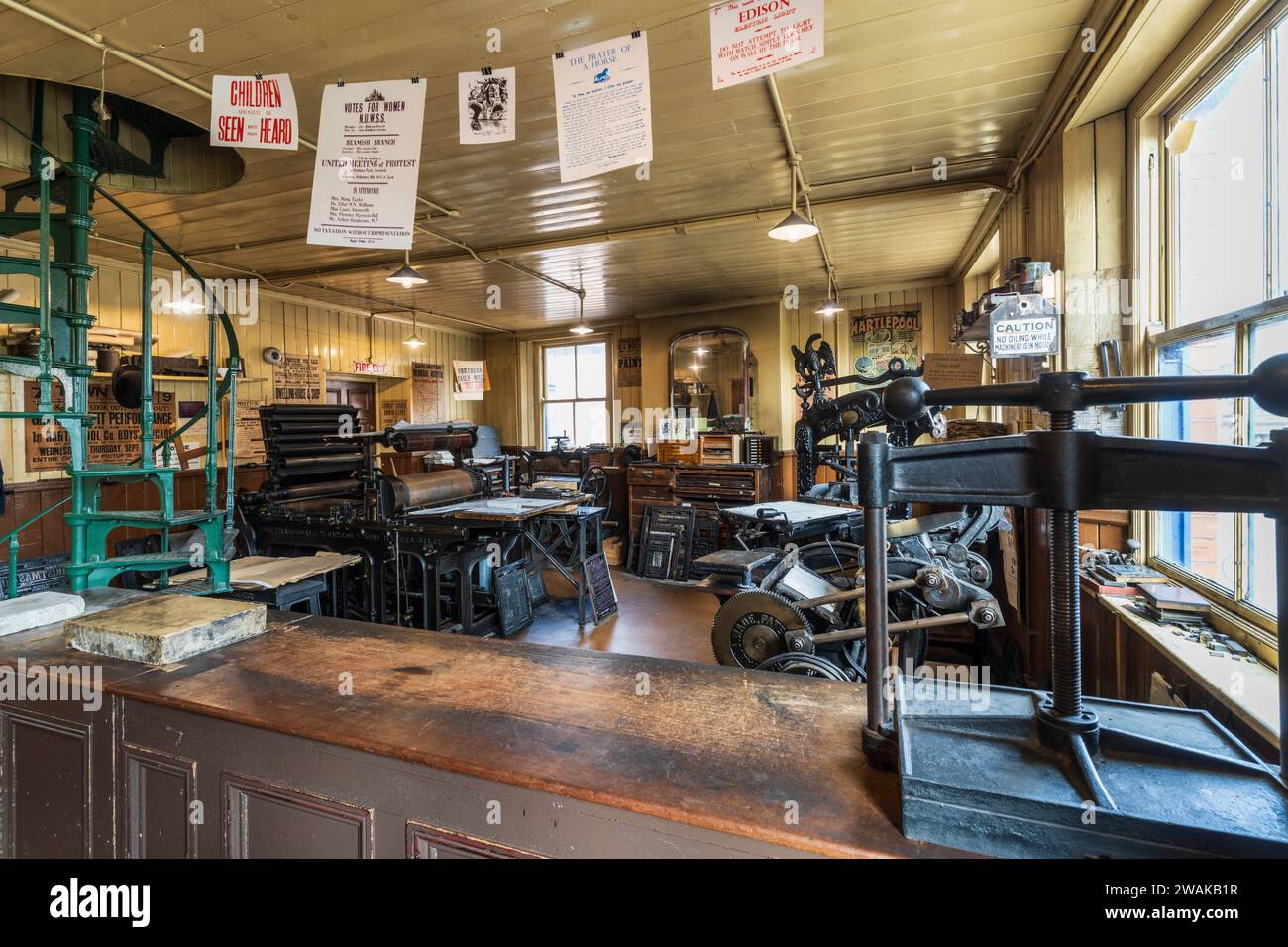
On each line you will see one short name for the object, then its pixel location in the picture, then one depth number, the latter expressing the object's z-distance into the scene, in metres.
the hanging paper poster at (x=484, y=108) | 2.33
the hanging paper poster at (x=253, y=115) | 2.39
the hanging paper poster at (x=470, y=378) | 9.52
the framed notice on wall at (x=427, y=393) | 9.52
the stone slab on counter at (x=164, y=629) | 1.50
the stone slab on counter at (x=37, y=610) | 1.75
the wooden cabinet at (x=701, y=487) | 7.14
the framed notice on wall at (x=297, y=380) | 7.67
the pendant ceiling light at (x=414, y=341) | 8.48
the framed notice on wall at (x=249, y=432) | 7.25
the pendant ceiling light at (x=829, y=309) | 6.59
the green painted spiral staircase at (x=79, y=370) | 2.04
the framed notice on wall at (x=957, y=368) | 4.47
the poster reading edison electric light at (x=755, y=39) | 2.02
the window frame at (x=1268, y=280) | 1.76
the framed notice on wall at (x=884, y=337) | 7.88
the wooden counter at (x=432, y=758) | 0.93
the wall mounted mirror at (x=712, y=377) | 8.32
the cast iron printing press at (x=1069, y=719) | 0.75
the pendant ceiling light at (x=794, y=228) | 3.81
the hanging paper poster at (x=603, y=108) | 2.14
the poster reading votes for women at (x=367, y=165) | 2.31
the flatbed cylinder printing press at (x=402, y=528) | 4.52
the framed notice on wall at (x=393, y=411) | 9.36
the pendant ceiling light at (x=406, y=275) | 4.82
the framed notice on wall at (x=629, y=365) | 9.57
